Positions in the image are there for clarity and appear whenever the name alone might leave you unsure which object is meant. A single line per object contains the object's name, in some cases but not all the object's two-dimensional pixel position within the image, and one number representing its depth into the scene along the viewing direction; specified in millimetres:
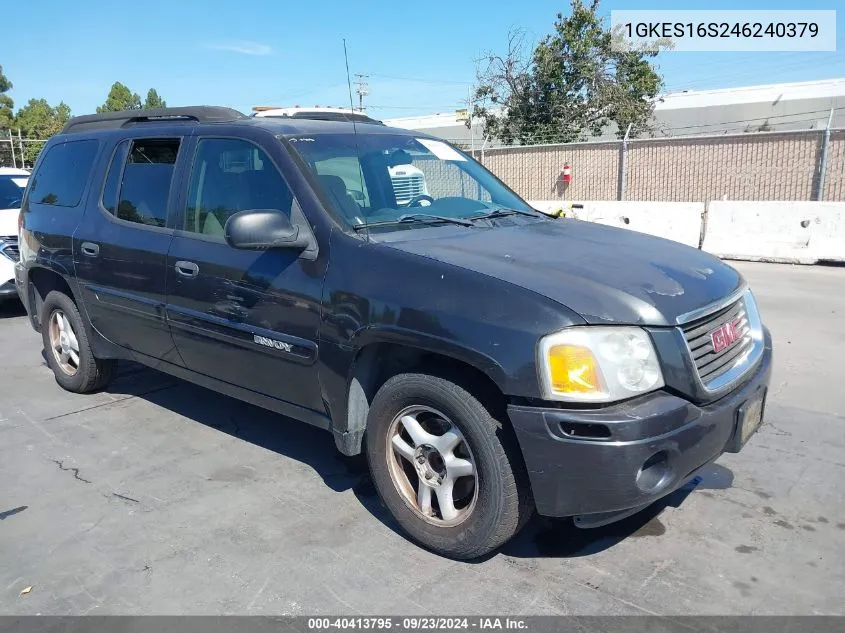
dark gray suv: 2596
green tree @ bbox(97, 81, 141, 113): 58031
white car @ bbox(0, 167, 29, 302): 8023
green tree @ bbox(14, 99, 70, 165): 46938
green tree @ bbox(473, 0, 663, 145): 24297
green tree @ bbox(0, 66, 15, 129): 47031
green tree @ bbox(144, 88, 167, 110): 67650
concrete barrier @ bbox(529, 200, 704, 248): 11758
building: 40125
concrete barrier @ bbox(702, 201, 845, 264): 10320
